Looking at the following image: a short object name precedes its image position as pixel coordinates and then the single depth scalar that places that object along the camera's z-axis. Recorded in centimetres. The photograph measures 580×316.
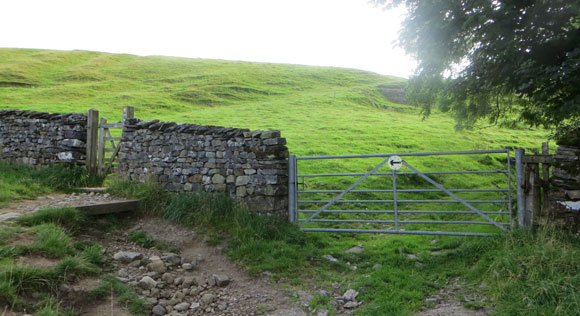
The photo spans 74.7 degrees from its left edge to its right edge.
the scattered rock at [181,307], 498
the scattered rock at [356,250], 685
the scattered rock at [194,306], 505
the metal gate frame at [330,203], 634
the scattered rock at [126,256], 598
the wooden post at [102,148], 1088
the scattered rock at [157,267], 584
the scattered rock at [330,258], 644
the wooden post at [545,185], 594
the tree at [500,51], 753
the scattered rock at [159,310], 480
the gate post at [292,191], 786
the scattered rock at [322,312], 486
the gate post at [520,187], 616
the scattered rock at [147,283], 530
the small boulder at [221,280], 567
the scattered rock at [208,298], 523
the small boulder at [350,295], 521
